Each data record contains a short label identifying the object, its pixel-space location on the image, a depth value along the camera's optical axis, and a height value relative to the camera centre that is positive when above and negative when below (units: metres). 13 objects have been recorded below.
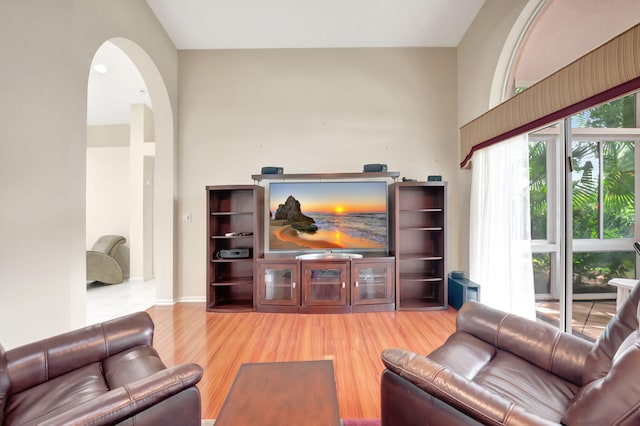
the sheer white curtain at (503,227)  2.27 -0.13
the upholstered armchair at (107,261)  4.25 -0.79
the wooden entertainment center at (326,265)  3.11 -0.63
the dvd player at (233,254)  3.25 -0.50
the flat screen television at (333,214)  3.30 +0.01
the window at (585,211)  1.73 +0.02
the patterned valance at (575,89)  1.44 +0.85
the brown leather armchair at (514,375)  0.73 -0.64
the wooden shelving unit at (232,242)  3.23 -0.37
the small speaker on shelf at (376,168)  3.22 +0.58
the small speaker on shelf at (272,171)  3.24 +0.55
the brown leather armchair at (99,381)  0.82 -0.68
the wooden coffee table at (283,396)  1.00 -0.80
